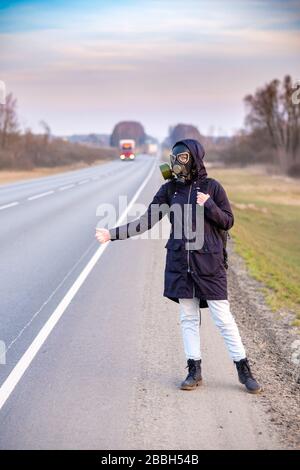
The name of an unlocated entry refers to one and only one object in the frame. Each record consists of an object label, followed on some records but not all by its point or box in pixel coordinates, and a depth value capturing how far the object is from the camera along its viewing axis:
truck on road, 103.56
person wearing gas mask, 5.55
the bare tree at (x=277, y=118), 69.27
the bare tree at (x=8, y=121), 79.25
